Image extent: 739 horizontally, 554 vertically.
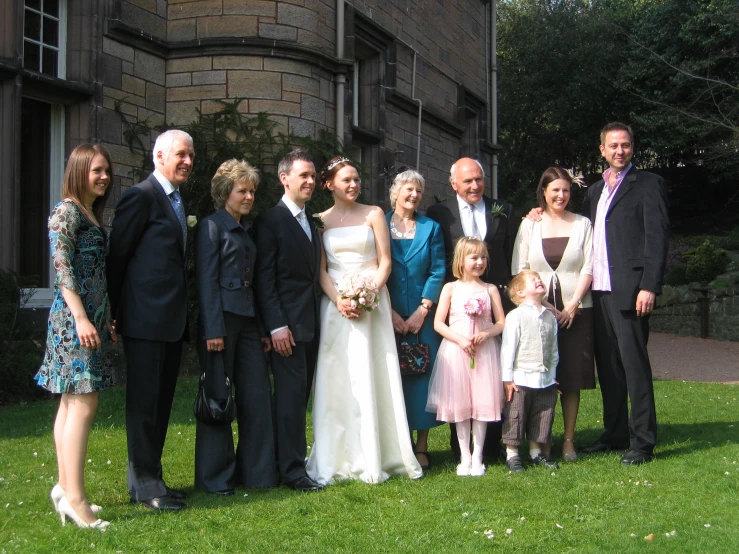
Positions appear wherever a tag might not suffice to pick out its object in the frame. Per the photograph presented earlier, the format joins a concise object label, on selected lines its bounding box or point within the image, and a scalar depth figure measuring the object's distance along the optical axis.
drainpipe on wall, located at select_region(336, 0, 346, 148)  11.48
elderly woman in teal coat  6.08
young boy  5.96
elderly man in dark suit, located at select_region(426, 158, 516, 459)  6.29
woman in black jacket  5.12
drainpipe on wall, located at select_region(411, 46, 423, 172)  15.48
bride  5.64
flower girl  5.85
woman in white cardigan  6.30
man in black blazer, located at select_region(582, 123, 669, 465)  6.10
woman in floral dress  4.33
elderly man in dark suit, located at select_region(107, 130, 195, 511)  4.76
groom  5.40
